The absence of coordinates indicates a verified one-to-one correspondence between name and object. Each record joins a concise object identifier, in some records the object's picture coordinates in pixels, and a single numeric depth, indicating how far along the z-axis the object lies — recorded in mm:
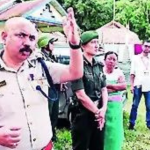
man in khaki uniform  1599
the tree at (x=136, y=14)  17497
